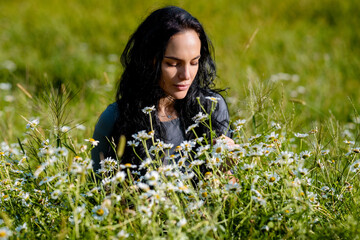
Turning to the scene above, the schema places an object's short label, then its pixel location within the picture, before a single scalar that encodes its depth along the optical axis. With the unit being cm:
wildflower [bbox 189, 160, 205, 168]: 179
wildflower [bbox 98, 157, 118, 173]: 186
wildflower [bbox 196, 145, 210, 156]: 178
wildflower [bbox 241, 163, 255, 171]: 178
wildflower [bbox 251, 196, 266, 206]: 172
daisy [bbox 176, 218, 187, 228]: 167
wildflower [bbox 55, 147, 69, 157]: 172
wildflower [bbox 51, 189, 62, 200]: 172
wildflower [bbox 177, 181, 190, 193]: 174
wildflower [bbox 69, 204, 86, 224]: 170
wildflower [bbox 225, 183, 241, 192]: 175
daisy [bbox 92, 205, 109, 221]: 168
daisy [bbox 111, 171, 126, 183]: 168
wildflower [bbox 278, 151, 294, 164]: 174
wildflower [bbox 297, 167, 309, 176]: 174
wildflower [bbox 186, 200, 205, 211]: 172
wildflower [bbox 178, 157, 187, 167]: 180
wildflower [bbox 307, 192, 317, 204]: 179
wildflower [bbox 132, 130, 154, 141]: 181
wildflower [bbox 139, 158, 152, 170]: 178
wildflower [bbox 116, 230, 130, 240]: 165
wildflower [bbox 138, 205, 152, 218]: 167
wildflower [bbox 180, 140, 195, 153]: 185
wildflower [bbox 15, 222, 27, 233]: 175
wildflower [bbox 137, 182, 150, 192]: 167
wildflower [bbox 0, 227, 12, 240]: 165
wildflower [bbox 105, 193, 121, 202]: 169
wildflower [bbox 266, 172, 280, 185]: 178
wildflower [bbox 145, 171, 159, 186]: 168
